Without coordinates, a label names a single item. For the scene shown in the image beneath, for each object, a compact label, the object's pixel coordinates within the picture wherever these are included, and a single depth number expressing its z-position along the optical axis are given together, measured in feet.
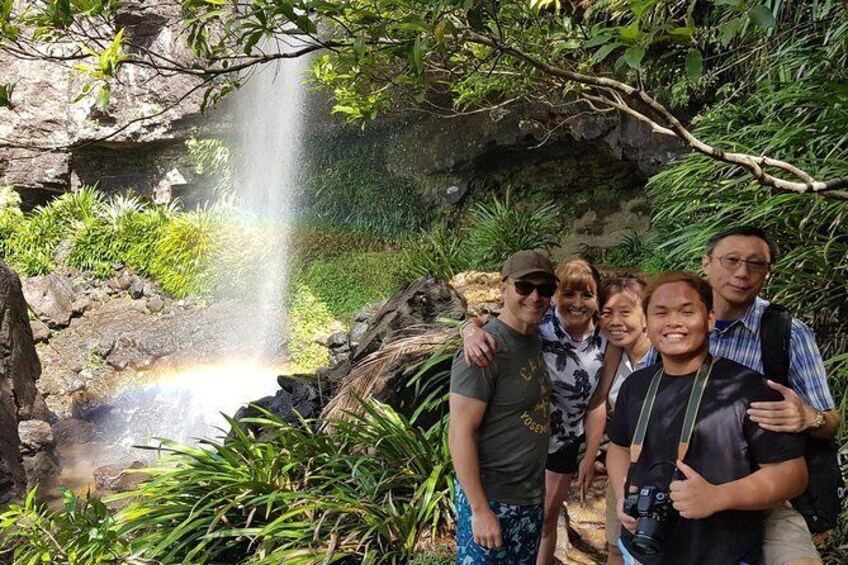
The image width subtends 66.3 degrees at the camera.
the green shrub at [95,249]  39.22
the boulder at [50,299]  35.45
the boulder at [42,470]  23.30
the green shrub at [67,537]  8.20
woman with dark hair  8.26
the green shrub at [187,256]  38.43
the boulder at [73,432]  27.86
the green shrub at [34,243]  38.34
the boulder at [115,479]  22.50
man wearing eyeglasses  5.22
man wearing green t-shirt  6.97
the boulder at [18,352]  24.31
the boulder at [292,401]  18.62
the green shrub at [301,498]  10.55
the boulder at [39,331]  33.91
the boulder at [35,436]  24.13
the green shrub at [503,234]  26.50
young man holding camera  5.13
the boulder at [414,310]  19.24
